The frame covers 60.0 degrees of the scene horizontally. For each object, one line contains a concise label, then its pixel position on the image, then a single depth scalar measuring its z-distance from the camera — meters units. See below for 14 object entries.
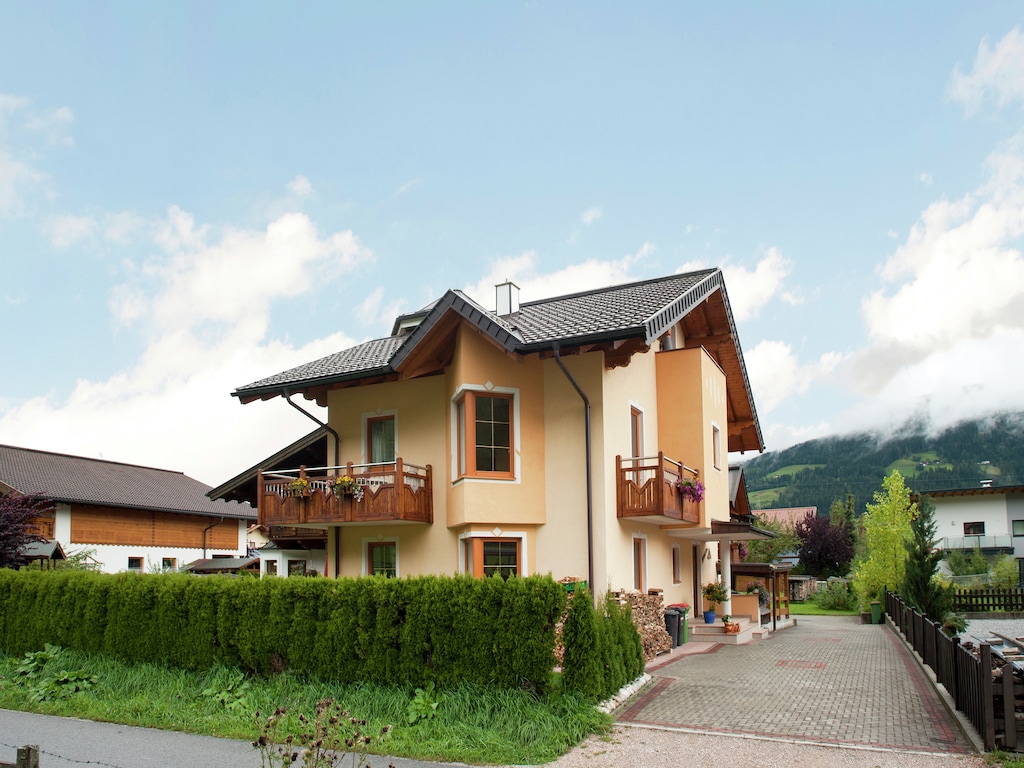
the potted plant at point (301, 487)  18.14
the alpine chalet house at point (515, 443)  16.72
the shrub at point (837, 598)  41.94
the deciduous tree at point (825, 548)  55.34
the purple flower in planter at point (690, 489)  18.03
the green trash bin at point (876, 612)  31.06
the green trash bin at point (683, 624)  20.14
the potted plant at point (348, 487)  17.58
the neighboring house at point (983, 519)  56.69
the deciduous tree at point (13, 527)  20.53
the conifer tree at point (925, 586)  24.81
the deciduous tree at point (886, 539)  33.41
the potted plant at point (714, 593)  23.38
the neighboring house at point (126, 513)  38.56
